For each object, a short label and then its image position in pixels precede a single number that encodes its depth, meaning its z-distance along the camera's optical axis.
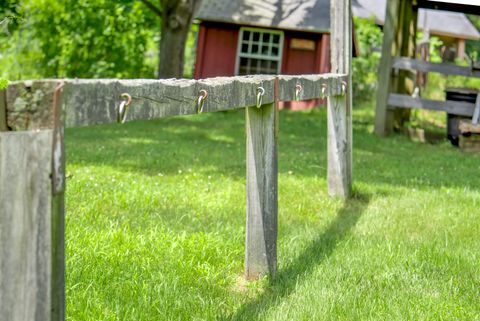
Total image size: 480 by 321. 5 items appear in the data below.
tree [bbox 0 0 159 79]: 35.91
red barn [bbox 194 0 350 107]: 32.80
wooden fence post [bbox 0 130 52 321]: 3.37
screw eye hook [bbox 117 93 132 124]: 4.08
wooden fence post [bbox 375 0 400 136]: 21.30
